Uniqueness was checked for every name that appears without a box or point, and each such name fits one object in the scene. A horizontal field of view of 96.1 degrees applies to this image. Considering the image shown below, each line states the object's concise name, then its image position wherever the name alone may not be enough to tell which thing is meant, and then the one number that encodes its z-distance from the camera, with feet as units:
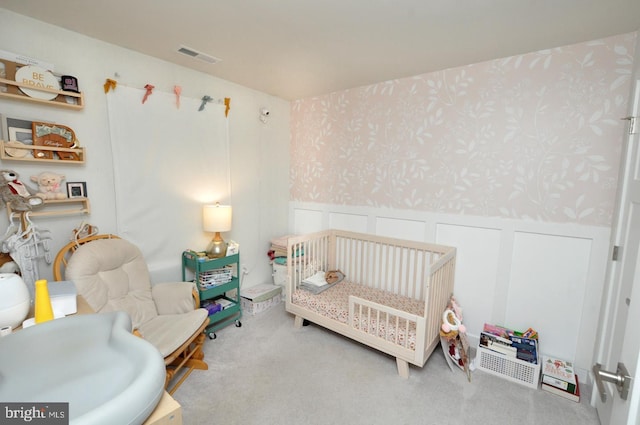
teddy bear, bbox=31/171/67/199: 6.07
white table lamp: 8.79
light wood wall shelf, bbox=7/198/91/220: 6.03
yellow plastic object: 3.61
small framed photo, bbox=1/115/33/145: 5.70
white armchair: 6.18
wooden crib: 6.93
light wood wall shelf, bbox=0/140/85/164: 5.57
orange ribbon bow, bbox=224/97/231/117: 9.30
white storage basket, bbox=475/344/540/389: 6.64
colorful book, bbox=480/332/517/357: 6.97
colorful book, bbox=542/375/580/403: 6.27
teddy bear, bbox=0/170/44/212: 5.42
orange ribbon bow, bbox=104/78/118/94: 6.91
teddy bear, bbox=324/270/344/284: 9.78
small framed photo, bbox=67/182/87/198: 6.55
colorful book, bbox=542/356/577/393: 6.34
